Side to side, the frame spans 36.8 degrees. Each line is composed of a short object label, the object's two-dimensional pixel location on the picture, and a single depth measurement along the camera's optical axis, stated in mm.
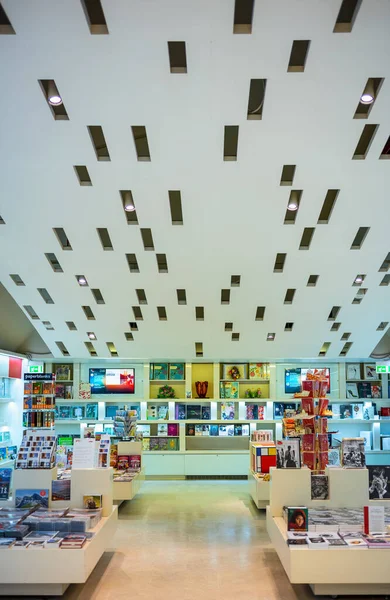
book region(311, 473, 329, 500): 6129
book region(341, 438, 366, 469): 6238
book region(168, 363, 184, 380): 12758
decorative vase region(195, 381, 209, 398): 12578
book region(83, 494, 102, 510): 6156
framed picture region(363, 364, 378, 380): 12891
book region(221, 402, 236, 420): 12539
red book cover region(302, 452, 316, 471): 7211
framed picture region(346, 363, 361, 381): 12859
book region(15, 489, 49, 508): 6031
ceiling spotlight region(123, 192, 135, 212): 7527
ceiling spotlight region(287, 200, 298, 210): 7449
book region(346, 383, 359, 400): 12784
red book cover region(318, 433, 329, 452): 7344
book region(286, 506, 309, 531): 5434
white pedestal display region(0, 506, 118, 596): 5004
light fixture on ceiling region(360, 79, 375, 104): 6021
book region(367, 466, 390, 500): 6188
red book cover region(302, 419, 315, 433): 7446
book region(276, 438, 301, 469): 6133
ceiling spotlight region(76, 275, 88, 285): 8992
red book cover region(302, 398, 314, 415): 7523
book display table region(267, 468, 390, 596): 4945
